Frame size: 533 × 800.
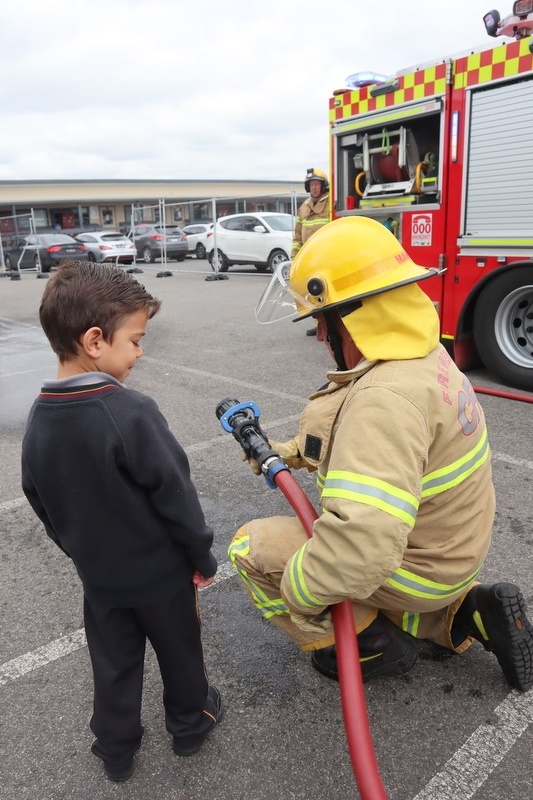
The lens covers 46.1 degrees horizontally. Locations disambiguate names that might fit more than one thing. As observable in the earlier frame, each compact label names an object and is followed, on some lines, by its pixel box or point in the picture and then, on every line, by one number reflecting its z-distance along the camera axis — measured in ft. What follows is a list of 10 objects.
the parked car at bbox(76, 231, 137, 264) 73.77
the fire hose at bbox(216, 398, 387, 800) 4.84
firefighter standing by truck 26.17
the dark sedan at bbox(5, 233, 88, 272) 71.56
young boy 5.18
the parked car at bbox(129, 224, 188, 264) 77.61
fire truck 16.94
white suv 54.39
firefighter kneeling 5.24
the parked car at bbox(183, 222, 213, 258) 79.26
